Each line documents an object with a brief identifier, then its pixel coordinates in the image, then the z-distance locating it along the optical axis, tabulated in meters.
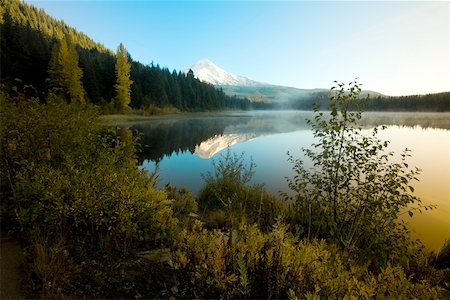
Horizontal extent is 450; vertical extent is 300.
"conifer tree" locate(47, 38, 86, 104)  43.22
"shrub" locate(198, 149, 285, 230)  6.95
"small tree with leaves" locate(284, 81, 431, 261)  5.04
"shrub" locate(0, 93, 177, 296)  4.06
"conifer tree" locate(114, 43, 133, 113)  53.31
